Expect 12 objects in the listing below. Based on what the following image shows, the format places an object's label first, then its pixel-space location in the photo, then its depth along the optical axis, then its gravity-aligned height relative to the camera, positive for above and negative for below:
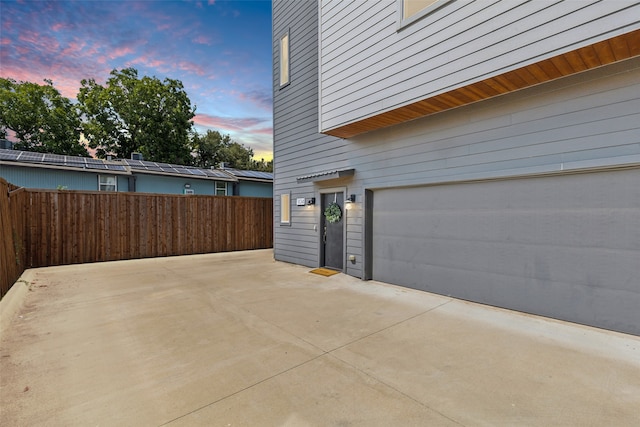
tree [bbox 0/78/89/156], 17.81 +6.52
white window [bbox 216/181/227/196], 13.77 +1.37
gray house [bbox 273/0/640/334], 2.94 +0.94
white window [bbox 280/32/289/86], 7.57 +4.35
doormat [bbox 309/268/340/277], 6.04 -1.31
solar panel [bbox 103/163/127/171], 11.22 +2.03
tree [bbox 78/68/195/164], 19.31 +7.34
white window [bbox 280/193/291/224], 7.79 +0.21
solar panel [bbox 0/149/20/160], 9.45 +2.25
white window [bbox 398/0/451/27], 3.70 +2.91
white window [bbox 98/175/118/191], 11.04 +1.33
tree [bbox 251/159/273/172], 28.05 +5.19
